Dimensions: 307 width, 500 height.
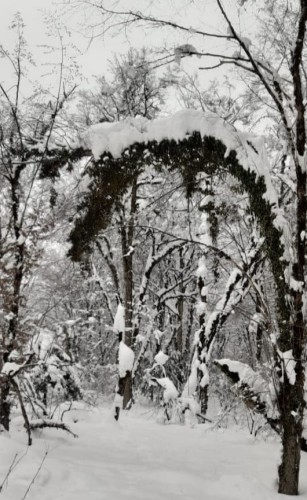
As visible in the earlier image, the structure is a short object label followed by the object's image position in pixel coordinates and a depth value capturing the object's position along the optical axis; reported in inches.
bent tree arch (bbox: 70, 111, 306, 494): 149.7
